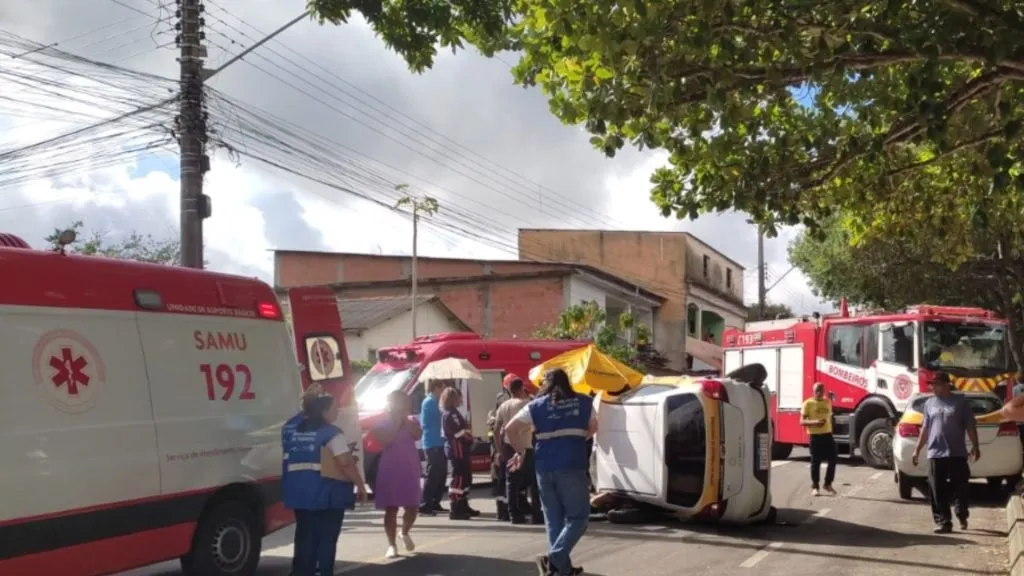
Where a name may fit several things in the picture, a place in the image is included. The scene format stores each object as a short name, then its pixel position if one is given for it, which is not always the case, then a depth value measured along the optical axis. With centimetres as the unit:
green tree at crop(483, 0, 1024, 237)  830
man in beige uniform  1245
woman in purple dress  1002
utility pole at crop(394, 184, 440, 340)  3878
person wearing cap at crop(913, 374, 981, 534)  1152
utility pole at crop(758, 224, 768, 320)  4312
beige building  5447
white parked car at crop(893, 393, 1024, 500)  1441
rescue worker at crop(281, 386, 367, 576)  786
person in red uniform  1336
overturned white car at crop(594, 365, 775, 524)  1131
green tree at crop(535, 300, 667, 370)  3578
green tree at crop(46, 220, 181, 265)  3724
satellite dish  786
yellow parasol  1164
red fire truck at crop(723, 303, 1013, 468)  1923
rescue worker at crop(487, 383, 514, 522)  1302
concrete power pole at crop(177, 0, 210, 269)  1450
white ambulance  691
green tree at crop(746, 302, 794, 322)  7502
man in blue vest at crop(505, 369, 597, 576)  841
